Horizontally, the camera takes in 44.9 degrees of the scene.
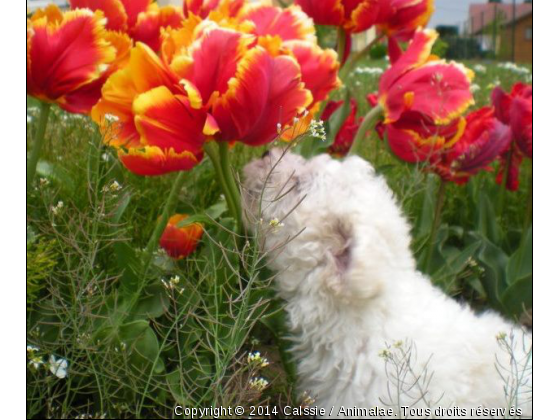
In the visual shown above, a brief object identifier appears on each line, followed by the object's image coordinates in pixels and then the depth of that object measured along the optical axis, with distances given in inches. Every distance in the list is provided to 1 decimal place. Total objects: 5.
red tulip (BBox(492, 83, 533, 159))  58.2
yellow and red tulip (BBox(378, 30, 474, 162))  49.8
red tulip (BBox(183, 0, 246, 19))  44.8
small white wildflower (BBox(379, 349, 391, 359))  36.0
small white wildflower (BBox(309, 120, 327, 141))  33.0
